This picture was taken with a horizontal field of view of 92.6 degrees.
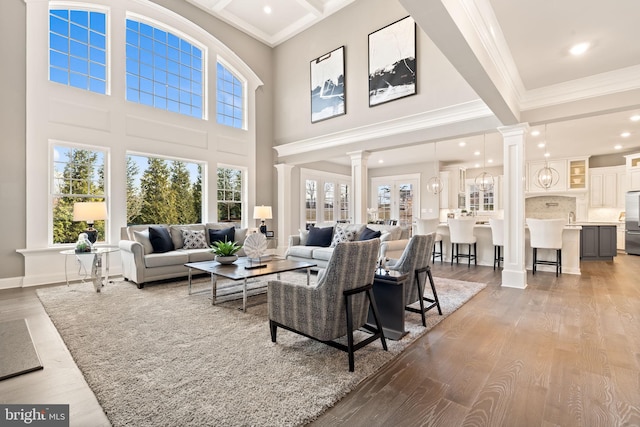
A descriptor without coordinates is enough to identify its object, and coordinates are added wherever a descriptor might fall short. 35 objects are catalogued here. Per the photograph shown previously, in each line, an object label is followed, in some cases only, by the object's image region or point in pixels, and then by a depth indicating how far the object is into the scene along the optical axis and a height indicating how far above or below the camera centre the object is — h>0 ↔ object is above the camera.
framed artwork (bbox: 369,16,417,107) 5.44 +2.75
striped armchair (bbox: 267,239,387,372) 2.12 -0.66
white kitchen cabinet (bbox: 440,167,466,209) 10.10 +0.75
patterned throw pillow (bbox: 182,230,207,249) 5.27 -0.49
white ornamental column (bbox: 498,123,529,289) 4.57 +0.07
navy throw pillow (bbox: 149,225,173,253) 4.93 -0.45
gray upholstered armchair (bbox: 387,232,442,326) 2.87 -0.54
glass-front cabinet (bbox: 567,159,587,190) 8.80 +1.01
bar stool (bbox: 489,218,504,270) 5.78 -0.45
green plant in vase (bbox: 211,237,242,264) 4.04 -0.57
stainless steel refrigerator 7.65 -0.36
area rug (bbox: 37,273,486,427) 1.68 -1.10
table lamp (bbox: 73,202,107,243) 4.30 -0.02
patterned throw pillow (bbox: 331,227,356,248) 5.34 -0.44
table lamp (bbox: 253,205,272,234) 6.80 -0.03
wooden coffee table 3.43 -0.72
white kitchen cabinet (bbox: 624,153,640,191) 7.87 +0.97
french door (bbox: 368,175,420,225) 10.79 +0.42
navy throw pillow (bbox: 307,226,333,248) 5.65 -0.49
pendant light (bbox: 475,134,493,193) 7.49 +0.91
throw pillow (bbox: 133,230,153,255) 4.80 -0.45
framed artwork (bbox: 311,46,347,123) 6.53 +2.75
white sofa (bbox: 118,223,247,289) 4.46 -0.70
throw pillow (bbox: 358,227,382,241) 4.97 -0.39
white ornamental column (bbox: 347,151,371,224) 6.18 +0.51
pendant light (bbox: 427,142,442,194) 7.42 +1.18
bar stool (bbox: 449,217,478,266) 6.18 -0.47
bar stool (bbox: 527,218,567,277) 5.23 -0.46
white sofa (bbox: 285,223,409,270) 4.95 -0.63
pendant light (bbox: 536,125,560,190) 5.83 +0.62
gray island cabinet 7.12 -0.78
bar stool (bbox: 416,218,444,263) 6.73 -0.36
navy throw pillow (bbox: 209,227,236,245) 5.68 -0.45
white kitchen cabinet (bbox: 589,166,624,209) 8.52 +0.63
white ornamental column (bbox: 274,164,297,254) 7.70 +0.22
